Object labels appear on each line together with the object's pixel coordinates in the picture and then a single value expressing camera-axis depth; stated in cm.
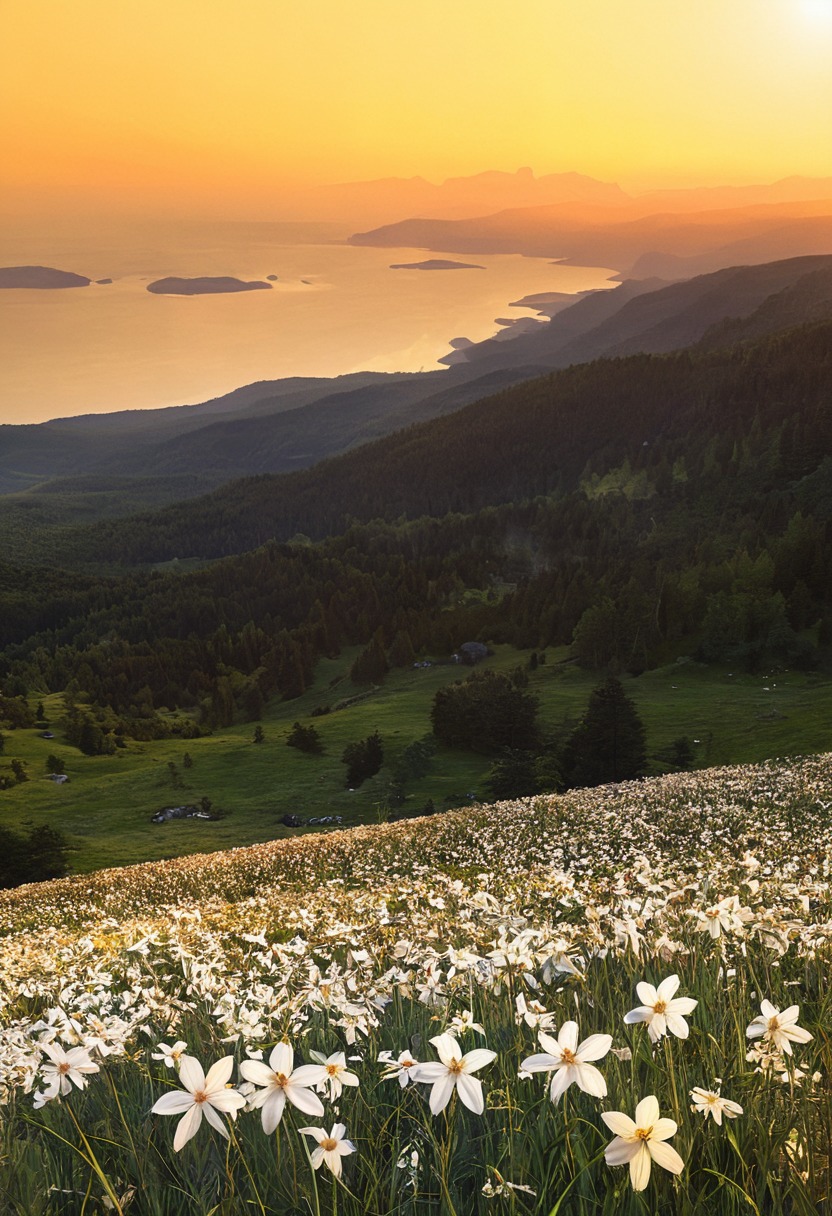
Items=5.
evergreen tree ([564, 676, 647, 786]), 7125
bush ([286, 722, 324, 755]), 10718
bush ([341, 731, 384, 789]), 8906
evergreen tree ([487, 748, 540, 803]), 6662
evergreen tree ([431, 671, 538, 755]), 9219
